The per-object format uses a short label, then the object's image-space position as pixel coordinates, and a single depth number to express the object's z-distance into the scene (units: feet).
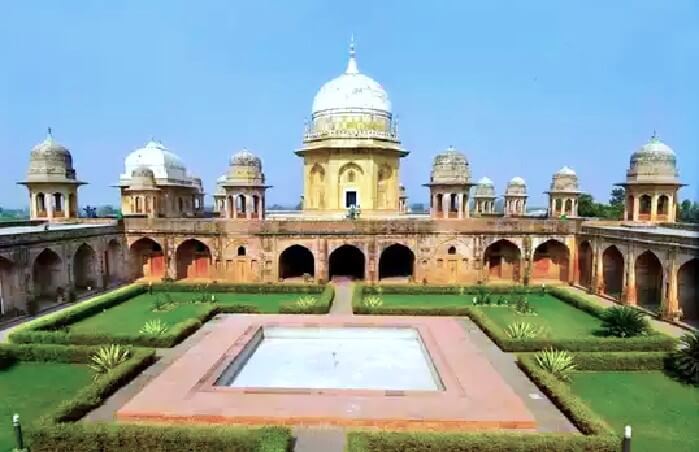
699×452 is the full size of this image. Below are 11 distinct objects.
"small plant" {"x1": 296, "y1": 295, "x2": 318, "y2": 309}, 69.86
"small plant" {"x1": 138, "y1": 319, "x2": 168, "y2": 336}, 57.41
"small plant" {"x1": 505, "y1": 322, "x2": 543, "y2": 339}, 54.90
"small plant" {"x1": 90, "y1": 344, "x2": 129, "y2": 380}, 46.06
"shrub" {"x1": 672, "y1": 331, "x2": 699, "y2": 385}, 44.70
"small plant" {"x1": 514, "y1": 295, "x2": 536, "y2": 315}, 72.00
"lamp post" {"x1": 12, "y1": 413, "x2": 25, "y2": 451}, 31.71
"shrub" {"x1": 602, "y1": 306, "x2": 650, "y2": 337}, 56.24
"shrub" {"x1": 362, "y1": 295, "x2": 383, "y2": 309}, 70.44
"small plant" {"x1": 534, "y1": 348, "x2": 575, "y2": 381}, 45.14
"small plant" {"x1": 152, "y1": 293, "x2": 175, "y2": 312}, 73.72
